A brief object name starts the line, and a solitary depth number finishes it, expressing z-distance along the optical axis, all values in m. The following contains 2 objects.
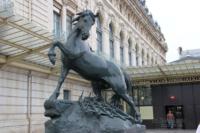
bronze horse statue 6.68
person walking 26.67
